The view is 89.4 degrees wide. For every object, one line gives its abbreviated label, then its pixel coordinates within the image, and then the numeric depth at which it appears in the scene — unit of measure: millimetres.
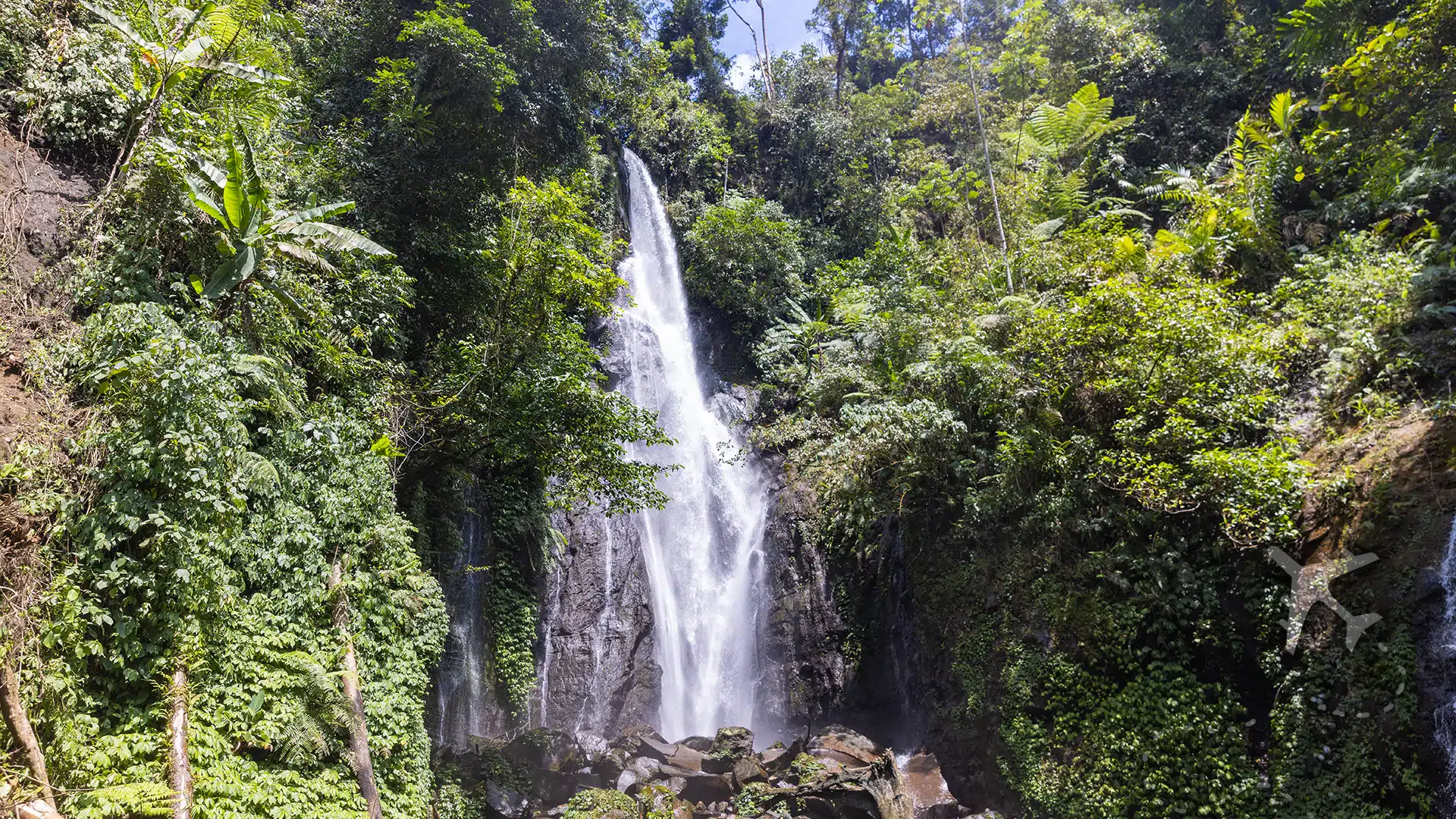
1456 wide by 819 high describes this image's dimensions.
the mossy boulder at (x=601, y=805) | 9680
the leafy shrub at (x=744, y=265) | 21406
